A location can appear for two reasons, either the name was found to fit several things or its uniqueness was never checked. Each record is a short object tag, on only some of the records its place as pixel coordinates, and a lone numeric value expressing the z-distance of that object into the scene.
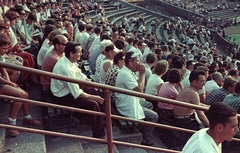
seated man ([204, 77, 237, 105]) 6.35
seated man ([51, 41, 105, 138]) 4.71
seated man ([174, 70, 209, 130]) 5.78
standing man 2.72
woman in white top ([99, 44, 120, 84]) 6.35
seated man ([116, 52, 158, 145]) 5.36
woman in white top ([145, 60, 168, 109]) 6.46
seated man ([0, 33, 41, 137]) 4.16
